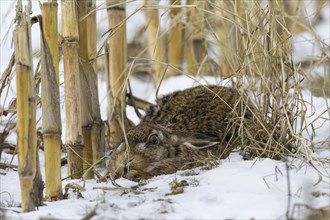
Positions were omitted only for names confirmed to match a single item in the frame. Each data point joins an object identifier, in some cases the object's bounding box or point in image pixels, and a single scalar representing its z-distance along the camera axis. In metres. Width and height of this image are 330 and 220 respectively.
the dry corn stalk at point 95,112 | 9.10
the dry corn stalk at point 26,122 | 6.77
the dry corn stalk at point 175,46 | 14.50
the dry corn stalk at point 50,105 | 7.35
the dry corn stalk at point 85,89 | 8.78
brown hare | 8.68
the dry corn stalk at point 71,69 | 8.11
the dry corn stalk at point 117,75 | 9.93
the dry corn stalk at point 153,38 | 13.60
